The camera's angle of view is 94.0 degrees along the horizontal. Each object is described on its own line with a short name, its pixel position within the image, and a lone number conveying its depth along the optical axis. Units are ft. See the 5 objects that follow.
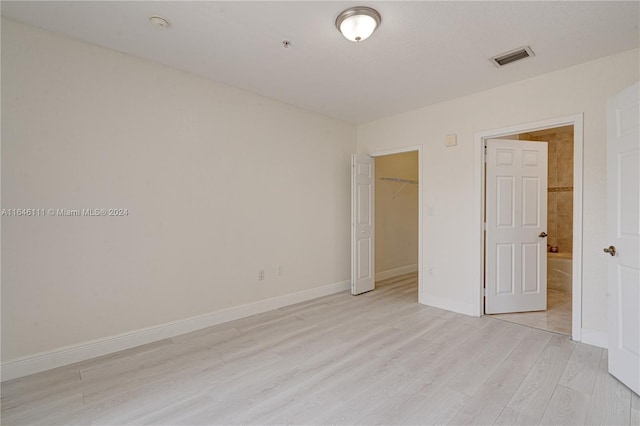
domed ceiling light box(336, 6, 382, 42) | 6.86
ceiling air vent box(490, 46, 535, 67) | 8.66
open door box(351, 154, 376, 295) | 14.90
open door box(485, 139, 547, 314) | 11.99
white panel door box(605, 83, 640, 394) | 6.81
